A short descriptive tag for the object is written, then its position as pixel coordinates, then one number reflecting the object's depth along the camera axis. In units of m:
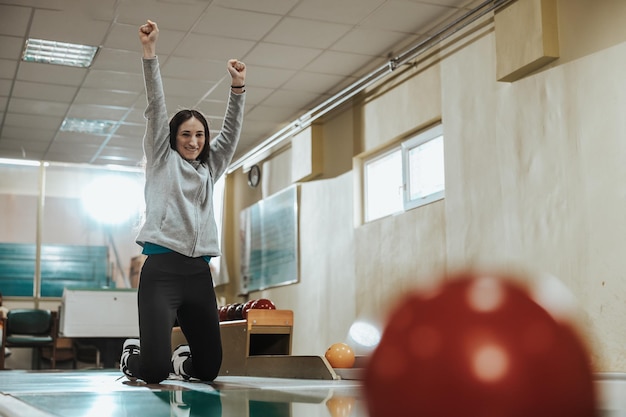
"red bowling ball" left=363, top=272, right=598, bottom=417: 0.89
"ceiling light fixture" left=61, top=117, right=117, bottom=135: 9.23
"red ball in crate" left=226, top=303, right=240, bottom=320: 5.63
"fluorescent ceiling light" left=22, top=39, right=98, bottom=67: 6.92
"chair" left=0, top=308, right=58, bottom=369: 9.41
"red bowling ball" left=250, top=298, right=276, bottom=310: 5.37
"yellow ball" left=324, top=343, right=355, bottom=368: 4.53
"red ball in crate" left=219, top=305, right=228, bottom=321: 5.81
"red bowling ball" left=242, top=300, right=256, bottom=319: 5.38
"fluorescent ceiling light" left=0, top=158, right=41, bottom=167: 10.95
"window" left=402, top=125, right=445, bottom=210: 6.53
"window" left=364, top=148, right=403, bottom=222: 7.24
